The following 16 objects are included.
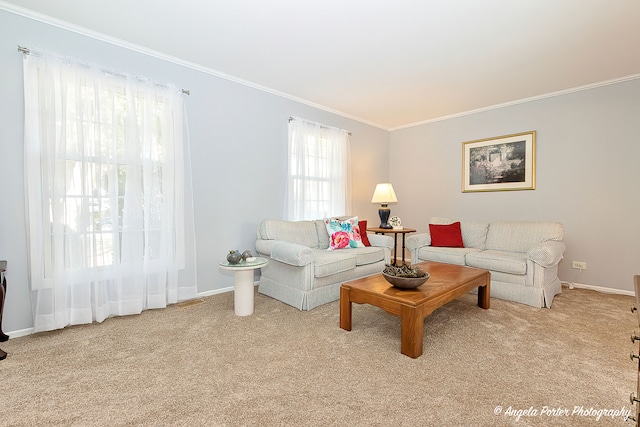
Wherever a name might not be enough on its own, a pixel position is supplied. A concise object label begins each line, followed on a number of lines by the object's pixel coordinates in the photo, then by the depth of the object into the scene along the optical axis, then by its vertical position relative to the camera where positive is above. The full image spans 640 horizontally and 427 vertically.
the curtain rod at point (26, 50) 2.33 +1.22
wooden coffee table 2.03 -0.69
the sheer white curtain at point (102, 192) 2.40 +0.11
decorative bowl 2.25 -0.58
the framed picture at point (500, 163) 4.24 +0.62
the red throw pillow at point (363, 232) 4.08 -0.38
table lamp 4.78 +0.11
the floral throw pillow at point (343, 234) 3.79 -0.38
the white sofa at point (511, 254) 3.05 -0.59
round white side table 2.79 -0.80
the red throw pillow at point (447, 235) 4.08 -0.43
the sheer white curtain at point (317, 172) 4.23 +0.50
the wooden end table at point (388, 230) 4.52 -0.39
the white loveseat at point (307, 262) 2.97 -0.63
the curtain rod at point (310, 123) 4.18 +1.21
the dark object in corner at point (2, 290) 2.04 -0.60
